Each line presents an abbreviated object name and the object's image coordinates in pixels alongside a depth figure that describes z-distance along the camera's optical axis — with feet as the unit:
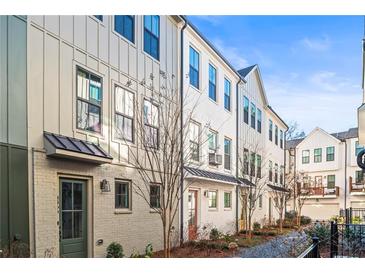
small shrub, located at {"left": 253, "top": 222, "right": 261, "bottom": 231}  27.08
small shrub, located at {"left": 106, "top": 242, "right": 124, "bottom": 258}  14.51
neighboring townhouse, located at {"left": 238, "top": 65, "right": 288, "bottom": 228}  26.04
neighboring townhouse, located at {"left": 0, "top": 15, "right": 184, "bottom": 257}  11.12
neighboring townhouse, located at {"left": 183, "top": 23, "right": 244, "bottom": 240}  20.17
